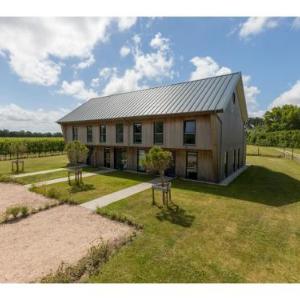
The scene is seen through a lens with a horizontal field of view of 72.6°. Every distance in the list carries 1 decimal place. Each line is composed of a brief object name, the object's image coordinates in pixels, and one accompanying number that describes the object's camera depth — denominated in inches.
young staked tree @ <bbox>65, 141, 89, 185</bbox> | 599.8
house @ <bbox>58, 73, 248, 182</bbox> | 563.8
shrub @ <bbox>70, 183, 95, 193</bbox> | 506.2
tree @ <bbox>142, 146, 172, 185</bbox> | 394.9
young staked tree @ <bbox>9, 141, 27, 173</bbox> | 820.1
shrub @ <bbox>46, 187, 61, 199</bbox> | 453.2
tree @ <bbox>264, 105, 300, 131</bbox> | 2556.8
